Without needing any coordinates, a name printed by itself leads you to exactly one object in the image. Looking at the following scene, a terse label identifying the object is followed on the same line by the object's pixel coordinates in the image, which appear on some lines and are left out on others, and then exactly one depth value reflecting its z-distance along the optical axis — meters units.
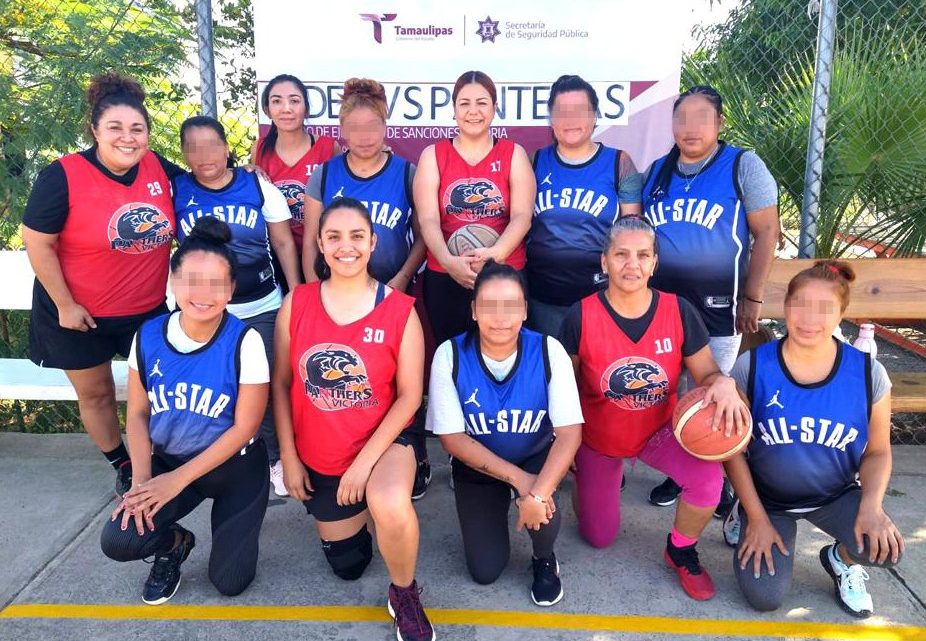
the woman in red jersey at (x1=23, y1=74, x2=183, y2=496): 3.20
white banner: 4.41
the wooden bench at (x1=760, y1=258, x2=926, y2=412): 4.17
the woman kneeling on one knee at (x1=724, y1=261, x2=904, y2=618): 2.83
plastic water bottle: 3.52
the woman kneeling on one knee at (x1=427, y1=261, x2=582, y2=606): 2.87
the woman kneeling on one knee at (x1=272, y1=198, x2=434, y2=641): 2.87
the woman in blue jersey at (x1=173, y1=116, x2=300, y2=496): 3.42
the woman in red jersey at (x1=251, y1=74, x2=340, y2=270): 3.77
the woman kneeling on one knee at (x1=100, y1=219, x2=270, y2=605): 2.88
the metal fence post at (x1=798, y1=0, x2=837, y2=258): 3.96
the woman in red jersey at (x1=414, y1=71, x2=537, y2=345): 3.41
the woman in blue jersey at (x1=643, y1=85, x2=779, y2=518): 3.33
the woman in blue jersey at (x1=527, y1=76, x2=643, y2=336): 3.46
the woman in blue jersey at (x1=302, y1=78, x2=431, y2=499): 3.50
